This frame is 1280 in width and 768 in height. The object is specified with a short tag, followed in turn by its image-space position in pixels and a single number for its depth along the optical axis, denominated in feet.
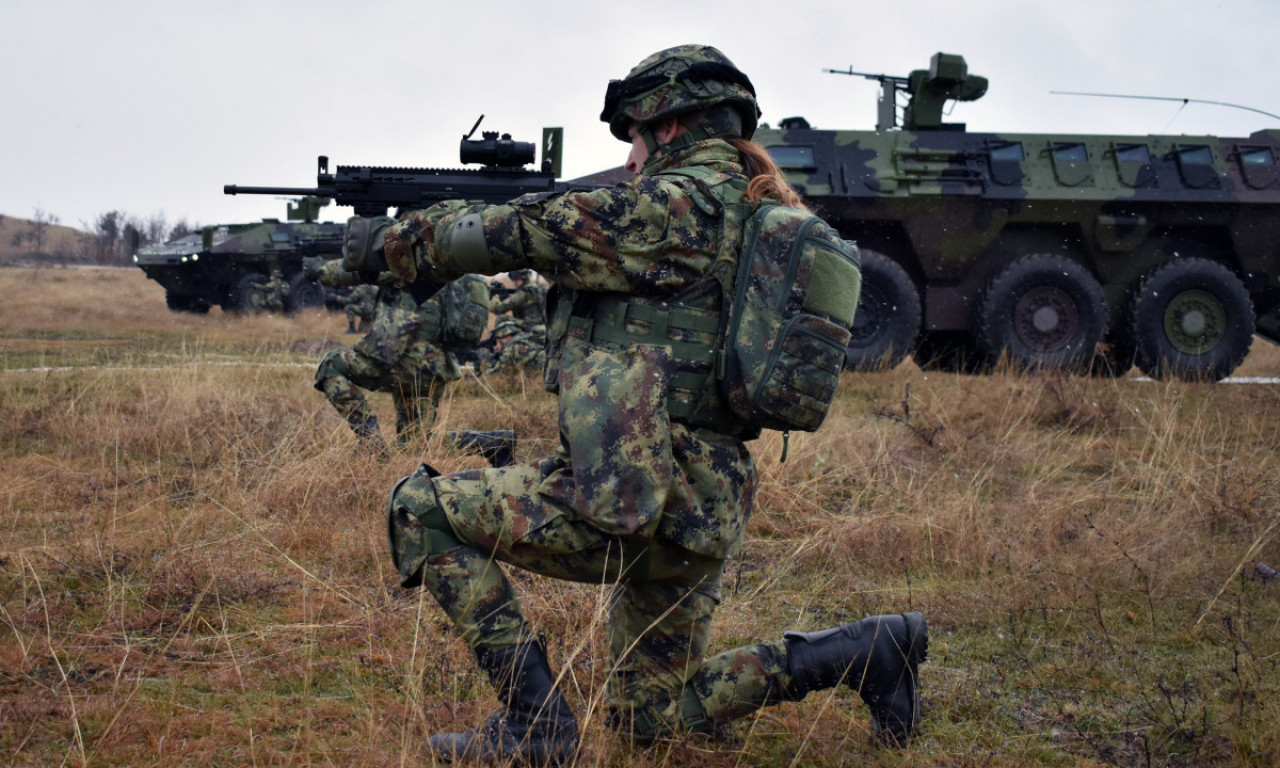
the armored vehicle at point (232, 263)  66.69
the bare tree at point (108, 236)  176.04
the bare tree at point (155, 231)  171.14
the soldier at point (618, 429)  7.79
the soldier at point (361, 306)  41.81
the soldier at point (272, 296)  65.31
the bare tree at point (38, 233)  185.57
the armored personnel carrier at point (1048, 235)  34.83
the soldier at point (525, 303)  34.34
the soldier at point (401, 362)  20.94
